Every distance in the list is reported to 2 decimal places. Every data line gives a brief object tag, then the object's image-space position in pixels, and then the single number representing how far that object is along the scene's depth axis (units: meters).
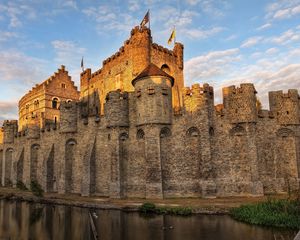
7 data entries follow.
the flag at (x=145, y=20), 31.44
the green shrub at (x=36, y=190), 26.01
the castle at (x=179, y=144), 23.83
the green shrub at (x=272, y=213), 14.30
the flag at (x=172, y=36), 34.43
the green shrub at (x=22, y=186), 33.34
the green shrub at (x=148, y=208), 18.58
